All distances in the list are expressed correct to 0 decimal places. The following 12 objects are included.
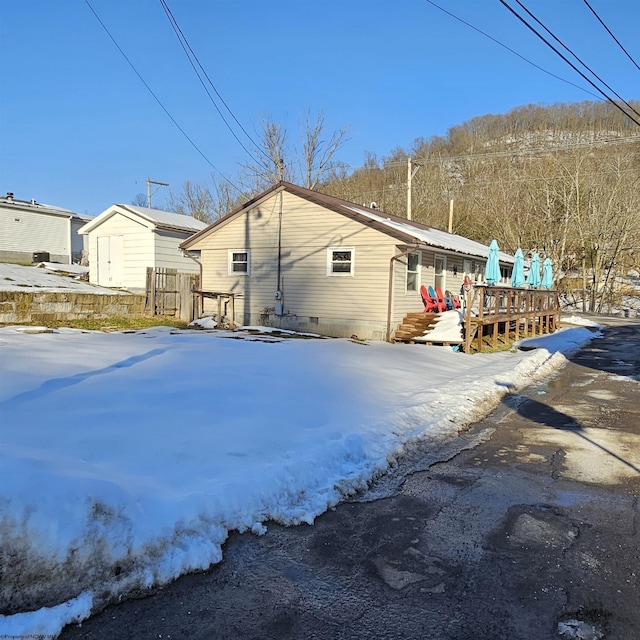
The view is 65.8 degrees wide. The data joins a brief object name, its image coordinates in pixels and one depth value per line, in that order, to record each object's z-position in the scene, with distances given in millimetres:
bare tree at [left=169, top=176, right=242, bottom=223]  47500
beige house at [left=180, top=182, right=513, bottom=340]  14594
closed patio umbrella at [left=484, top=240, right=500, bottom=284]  16359
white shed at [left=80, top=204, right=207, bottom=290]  20469
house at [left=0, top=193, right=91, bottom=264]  28391
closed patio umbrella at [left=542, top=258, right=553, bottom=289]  21734
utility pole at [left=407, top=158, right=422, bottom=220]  26672
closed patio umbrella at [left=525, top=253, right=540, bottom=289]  20547
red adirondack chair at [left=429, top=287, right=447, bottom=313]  15888
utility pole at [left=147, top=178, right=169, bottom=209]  33403
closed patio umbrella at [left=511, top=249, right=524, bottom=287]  17688
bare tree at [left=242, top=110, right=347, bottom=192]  33062
